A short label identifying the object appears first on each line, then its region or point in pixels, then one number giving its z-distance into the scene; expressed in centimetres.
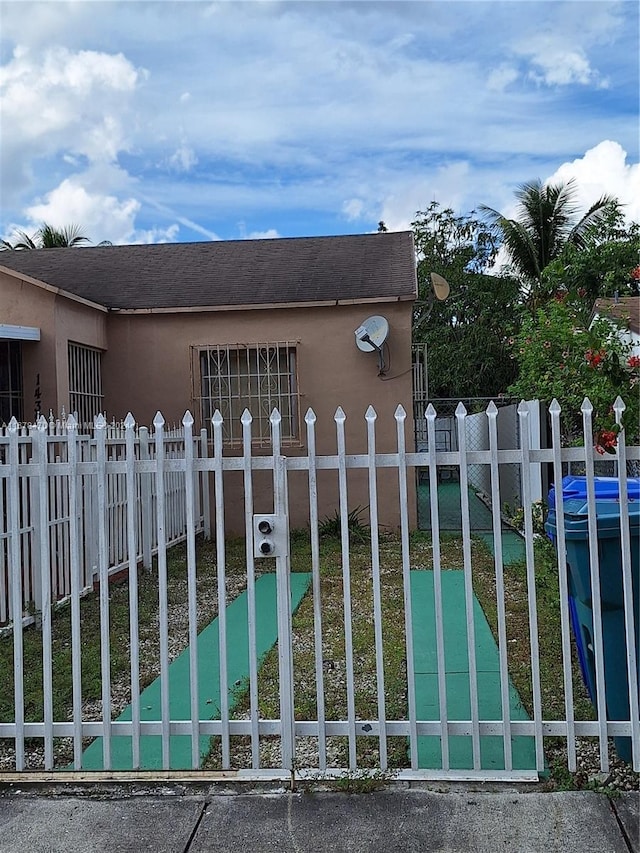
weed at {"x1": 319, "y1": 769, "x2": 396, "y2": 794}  346
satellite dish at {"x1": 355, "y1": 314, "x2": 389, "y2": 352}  1091
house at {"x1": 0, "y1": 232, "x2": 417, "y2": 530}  1122
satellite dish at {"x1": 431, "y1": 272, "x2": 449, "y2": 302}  1200
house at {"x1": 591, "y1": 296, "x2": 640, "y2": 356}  713
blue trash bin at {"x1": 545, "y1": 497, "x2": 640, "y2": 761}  362
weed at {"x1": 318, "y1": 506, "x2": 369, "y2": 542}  1075
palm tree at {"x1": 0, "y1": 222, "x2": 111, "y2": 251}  2811
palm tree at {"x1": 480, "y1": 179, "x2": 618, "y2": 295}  2208
